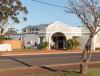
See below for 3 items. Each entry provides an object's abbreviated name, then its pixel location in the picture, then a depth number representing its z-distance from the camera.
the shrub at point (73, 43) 30.75
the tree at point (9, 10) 30.29
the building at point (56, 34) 32.51
